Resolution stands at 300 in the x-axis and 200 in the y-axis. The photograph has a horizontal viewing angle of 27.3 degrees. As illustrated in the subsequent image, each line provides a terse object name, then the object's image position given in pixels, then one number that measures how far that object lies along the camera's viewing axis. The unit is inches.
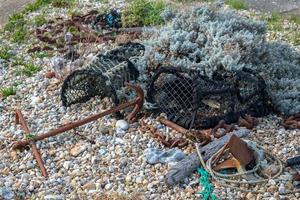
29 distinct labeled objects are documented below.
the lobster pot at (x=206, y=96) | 230.3
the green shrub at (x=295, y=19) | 346.9
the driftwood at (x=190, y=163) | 200.4
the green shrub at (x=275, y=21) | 334.9
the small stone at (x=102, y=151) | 220.7
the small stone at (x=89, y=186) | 202.1
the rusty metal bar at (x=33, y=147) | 212.6
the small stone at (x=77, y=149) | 222.4
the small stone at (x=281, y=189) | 193.9
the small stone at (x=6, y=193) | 199.4
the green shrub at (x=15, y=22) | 348.5
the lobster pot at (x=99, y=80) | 243.8
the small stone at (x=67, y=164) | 215.0
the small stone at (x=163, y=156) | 211.8
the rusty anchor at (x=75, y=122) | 224.0
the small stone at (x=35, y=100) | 261.5
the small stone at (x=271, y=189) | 195.4
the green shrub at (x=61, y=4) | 378.6
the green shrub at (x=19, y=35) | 331.0
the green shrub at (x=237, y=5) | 369.7
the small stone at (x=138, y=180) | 203.6
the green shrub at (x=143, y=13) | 332.8
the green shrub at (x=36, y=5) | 377.4
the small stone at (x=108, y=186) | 201.5
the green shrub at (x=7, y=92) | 269.6
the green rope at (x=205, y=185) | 193.0
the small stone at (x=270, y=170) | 202.2
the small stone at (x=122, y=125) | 234.2
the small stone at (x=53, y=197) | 197.2
